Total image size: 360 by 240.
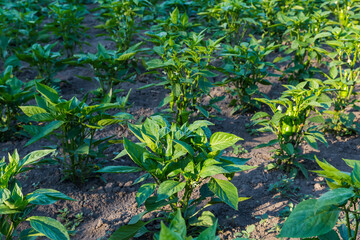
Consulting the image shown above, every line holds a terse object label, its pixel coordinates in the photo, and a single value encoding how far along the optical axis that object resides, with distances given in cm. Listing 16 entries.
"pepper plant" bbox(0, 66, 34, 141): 330
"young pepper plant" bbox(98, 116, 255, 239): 199
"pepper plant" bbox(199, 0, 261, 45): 432
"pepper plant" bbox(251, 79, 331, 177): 279
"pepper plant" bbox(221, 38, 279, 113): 356
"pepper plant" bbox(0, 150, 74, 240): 182
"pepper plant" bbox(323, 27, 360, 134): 341
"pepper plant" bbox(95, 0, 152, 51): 475
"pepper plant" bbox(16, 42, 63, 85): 390
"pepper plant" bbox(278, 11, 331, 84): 407
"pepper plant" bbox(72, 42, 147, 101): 352
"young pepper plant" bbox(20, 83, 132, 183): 243
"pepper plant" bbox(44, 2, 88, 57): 486
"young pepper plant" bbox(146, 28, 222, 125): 319
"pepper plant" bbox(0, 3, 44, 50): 478
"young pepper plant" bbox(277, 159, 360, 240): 136
